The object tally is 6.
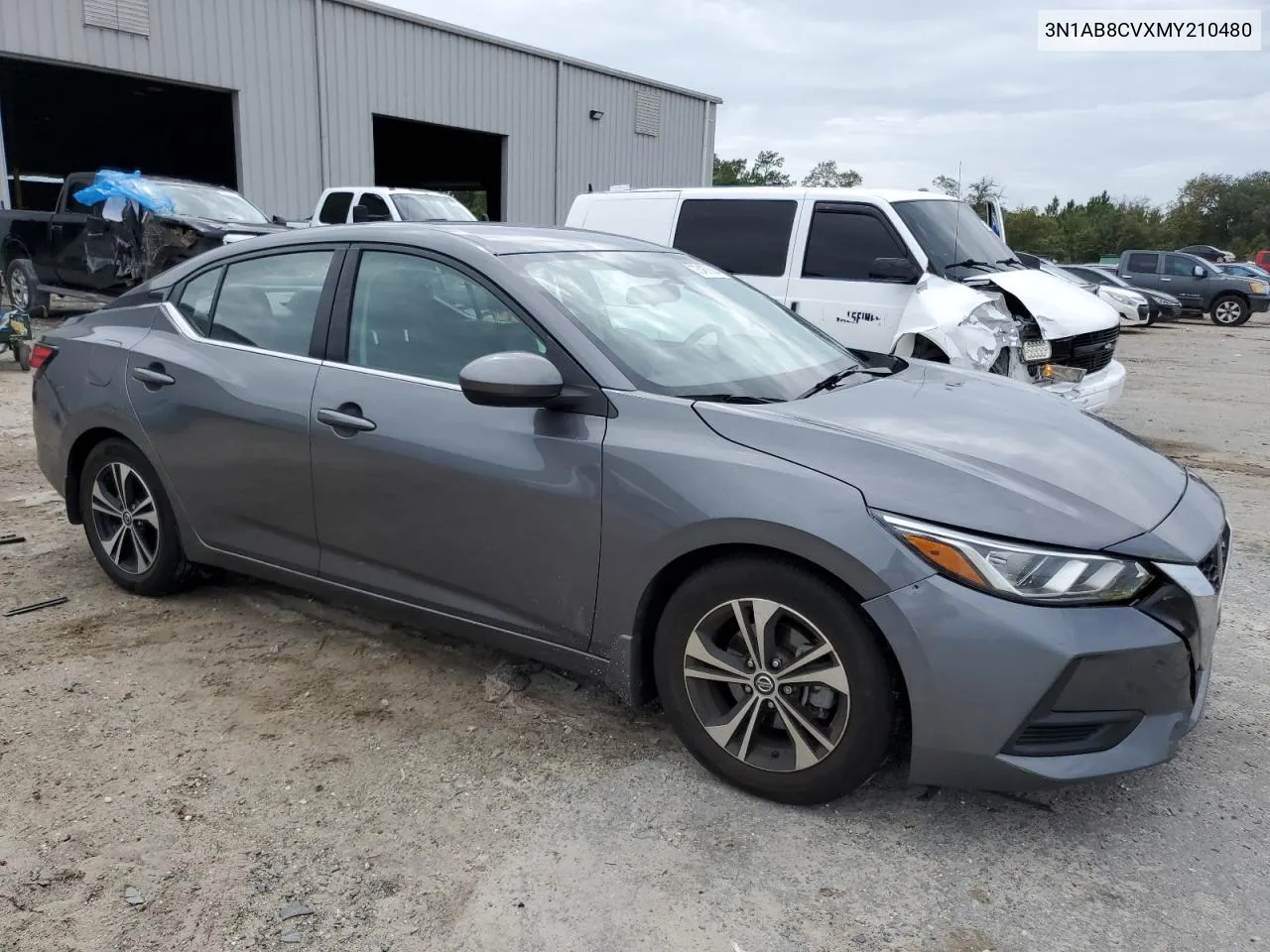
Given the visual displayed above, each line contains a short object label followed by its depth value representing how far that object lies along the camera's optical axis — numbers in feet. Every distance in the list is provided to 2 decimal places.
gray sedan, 8.03
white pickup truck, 41.52
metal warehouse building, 50.01
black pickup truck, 36.68
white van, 22.62
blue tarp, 37.55
